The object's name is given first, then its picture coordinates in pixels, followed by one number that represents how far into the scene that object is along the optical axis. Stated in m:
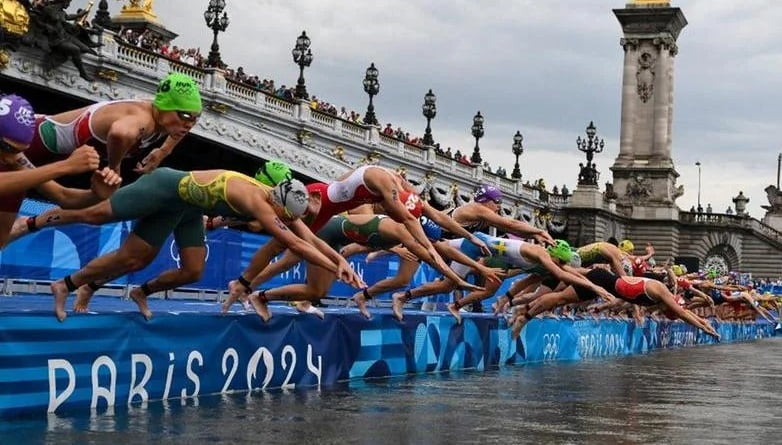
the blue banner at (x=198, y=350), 8.97
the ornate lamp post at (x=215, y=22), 46.38
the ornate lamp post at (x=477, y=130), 74.44
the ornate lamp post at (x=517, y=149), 83.00
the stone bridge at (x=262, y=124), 39.22
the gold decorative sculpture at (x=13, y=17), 34.53
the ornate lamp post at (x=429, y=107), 66.88
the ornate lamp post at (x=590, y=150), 82.56
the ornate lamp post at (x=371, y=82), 57.69
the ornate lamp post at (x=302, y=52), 50.65
